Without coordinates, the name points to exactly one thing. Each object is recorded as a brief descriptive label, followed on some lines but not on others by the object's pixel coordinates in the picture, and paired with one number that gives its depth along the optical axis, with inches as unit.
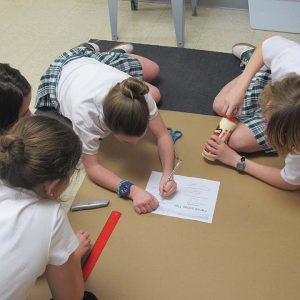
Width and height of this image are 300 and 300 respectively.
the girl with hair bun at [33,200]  33.4
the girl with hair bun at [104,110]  49.2
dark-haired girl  48.2
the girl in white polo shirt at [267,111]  45.3
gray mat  75.6
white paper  55.0
